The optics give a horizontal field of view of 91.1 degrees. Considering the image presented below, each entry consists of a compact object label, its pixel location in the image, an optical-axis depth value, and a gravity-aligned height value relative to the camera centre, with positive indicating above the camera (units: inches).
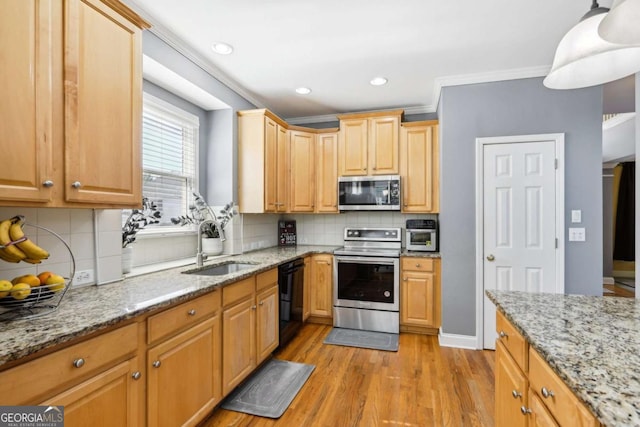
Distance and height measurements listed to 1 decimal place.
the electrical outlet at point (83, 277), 69.7 -15.1
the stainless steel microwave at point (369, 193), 144.9 +9.1
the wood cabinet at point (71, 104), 48.6 +19.1
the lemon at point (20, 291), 47.9 -12.4
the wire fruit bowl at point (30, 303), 48.4 -14.6
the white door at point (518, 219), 113.6 -2.3
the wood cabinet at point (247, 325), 82.1 -33.7
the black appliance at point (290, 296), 115.4 -33.3
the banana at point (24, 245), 50.8 -5.6
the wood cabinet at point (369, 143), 147.1 +33.0
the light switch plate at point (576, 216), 111.8 -1.1
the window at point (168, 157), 106.8 +19.9
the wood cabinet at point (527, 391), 33.7 -23.8
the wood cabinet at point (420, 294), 131.0 -34.3
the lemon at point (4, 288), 47.0 -11.7
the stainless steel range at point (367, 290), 134.5 -34.1
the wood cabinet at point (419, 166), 143.1 +21.2
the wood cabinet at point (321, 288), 145.3 -35.6
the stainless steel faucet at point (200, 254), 98.7 -13.6
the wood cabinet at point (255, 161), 132.2 +21.4
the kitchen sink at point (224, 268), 104.3 -20.0
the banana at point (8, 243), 49.2 -5.1
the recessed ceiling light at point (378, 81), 123.6 +52.6
